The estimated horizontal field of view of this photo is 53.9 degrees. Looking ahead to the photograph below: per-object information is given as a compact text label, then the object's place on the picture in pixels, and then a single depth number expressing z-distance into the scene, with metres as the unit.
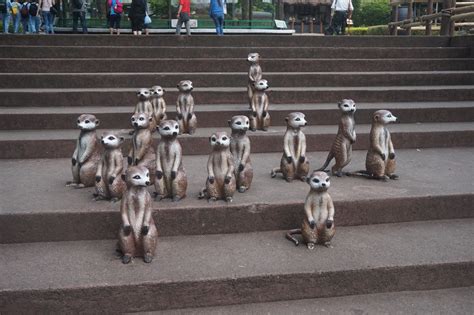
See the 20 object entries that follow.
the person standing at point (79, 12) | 14.64
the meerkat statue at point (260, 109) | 6.49
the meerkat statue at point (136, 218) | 3.70
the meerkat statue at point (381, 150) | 5.20
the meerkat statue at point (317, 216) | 3.99
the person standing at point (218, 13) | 12.84
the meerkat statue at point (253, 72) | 7.09
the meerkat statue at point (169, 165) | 4.42
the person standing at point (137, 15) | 12.74
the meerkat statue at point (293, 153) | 5.11
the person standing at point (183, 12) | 12.47
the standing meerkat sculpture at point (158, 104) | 6.30
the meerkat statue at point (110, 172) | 4.39
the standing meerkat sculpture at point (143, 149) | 4.89
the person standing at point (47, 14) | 13.66
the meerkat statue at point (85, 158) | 4.82
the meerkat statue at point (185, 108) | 6.29
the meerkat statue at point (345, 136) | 5.26
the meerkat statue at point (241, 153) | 4.75
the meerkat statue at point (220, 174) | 4.46
